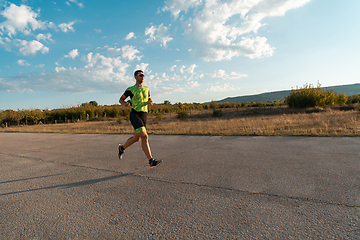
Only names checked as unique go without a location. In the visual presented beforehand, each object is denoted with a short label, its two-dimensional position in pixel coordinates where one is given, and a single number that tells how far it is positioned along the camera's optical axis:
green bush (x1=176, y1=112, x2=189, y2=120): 30.33
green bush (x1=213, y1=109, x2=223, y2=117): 35.08
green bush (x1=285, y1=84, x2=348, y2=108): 33.25
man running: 4.49
